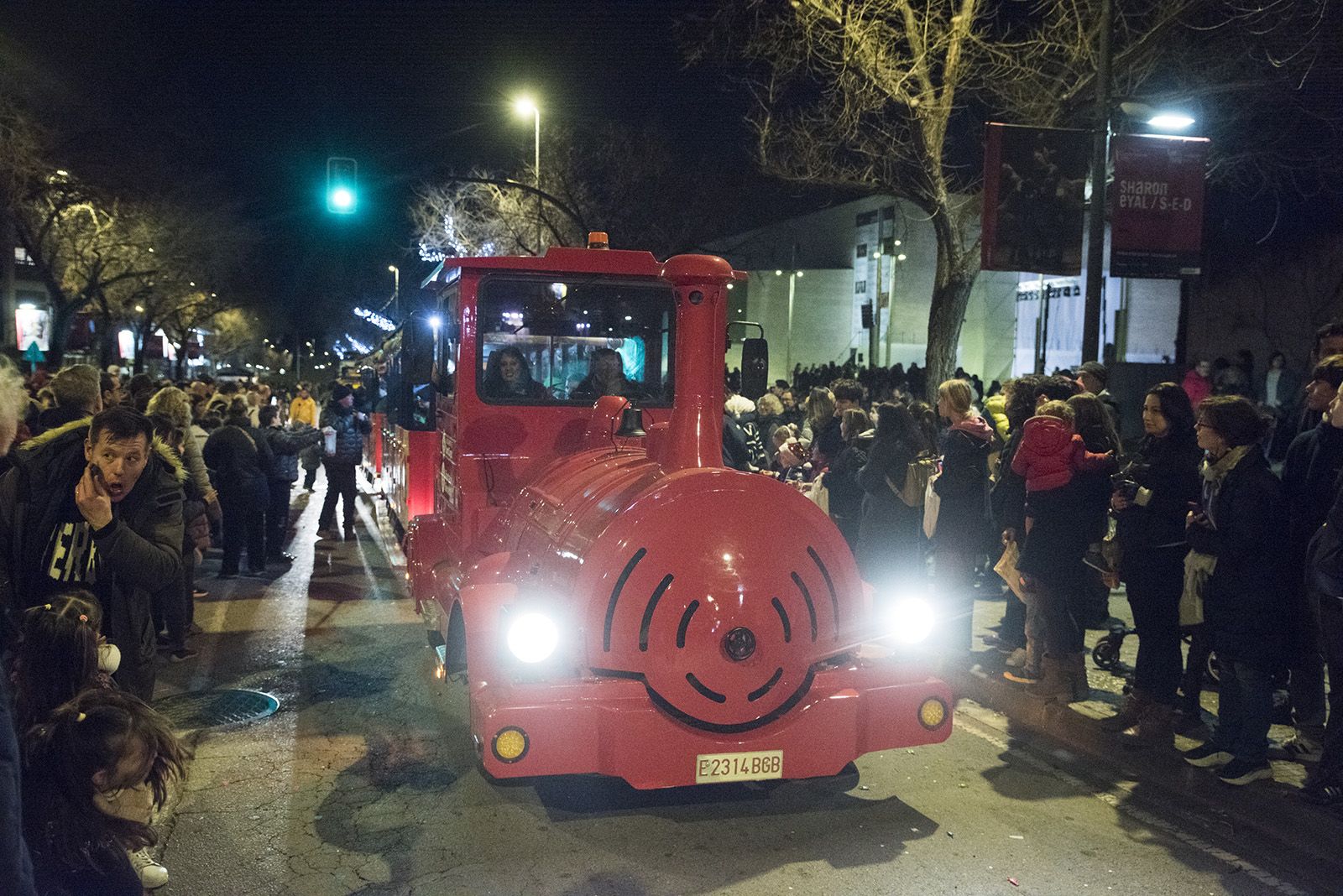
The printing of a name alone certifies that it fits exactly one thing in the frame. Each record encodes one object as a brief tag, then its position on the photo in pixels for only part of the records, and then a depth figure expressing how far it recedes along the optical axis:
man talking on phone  3.45
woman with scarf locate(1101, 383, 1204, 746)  5.60
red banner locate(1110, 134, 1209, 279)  10.73
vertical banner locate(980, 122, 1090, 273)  11.01
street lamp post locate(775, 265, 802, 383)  43.97
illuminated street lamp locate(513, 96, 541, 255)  24.03
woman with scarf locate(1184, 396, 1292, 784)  5.01
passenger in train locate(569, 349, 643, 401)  6.66
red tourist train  4.29
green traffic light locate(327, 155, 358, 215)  16.64
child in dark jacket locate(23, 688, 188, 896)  2.20
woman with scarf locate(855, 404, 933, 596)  7.05
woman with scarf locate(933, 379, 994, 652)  6.82
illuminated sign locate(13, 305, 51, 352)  36.17
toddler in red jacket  5.97
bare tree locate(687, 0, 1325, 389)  15.20
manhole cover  6.21
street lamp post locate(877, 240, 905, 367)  36.18
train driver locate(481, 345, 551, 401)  6.52
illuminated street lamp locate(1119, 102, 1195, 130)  11.15
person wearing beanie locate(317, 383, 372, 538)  12.20
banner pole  10.58
